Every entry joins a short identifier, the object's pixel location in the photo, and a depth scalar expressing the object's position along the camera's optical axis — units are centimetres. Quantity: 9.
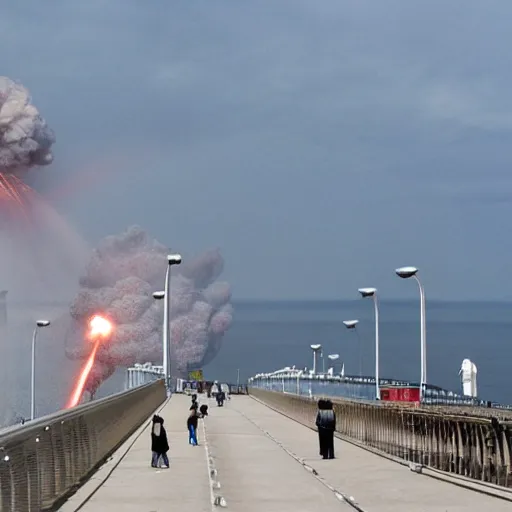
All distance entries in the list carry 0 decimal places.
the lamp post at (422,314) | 6581
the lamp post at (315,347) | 11608
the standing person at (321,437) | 3505
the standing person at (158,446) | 3046
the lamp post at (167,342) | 9750
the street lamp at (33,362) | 8612
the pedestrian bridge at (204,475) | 2023
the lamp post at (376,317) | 7988
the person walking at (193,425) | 4009
